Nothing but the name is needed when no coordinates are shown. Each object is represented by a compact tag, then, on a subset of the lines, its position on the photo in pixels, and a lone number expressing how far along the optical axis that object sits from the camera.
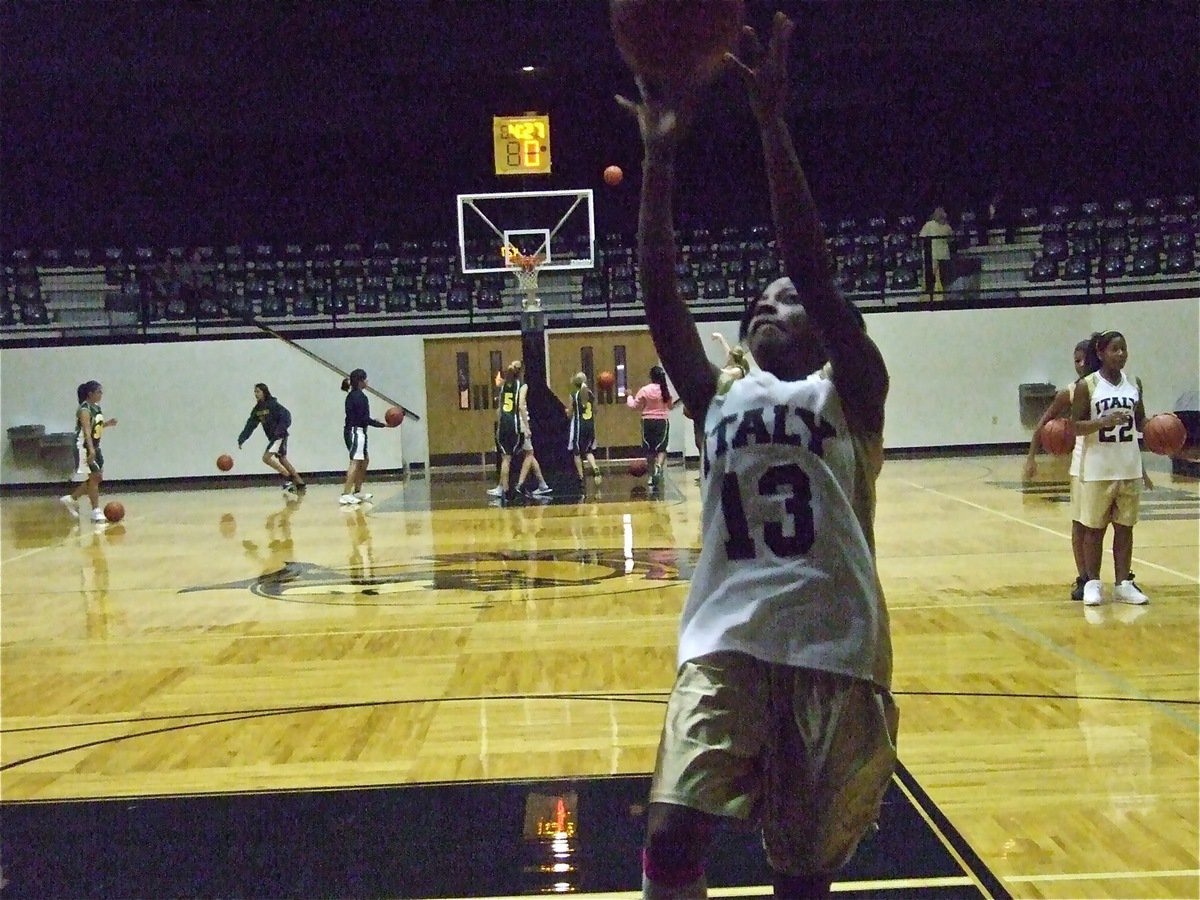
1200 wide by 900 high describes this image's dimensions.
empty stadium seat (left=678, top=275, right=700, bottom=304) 21.25
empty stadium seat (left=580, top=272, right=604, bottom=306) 21.22
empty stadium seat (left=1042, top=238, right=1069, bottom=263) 20.05
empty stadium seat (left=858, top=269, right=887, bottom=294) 20.75
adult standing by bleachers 20.00
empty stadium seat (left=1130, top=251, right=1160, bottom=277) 19.34
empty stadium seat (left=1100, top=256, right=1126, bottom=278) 19.41
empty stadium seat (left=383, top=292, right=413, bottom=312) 21.20
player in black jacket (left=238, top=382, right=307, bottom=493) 16.56
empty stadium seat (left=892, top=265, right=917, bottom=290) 20.64
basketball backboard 20.39
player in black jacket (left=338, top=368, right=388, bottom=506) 14.51
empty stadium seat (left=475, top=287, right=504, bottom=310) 21.52
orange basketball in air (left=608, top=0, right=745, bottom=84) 2.46
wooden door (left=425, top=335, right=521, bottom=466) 20.61
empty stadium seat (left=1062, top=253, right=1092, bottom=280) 19.62
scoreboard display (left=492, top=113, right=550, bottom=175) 19.19
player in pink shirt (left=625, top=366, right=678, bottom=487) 14.52
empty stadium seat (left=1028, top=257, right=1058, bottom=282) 19.86
